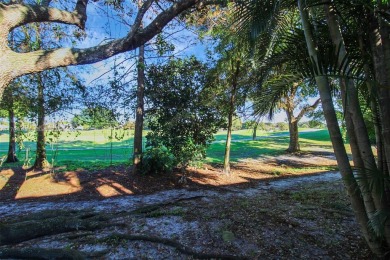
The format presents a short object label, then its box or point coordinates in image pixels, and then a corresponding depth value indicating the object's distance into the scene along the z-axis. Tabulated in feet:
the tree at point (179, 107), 28.55
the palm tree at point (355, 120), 9.11
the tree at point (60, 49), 10.21
